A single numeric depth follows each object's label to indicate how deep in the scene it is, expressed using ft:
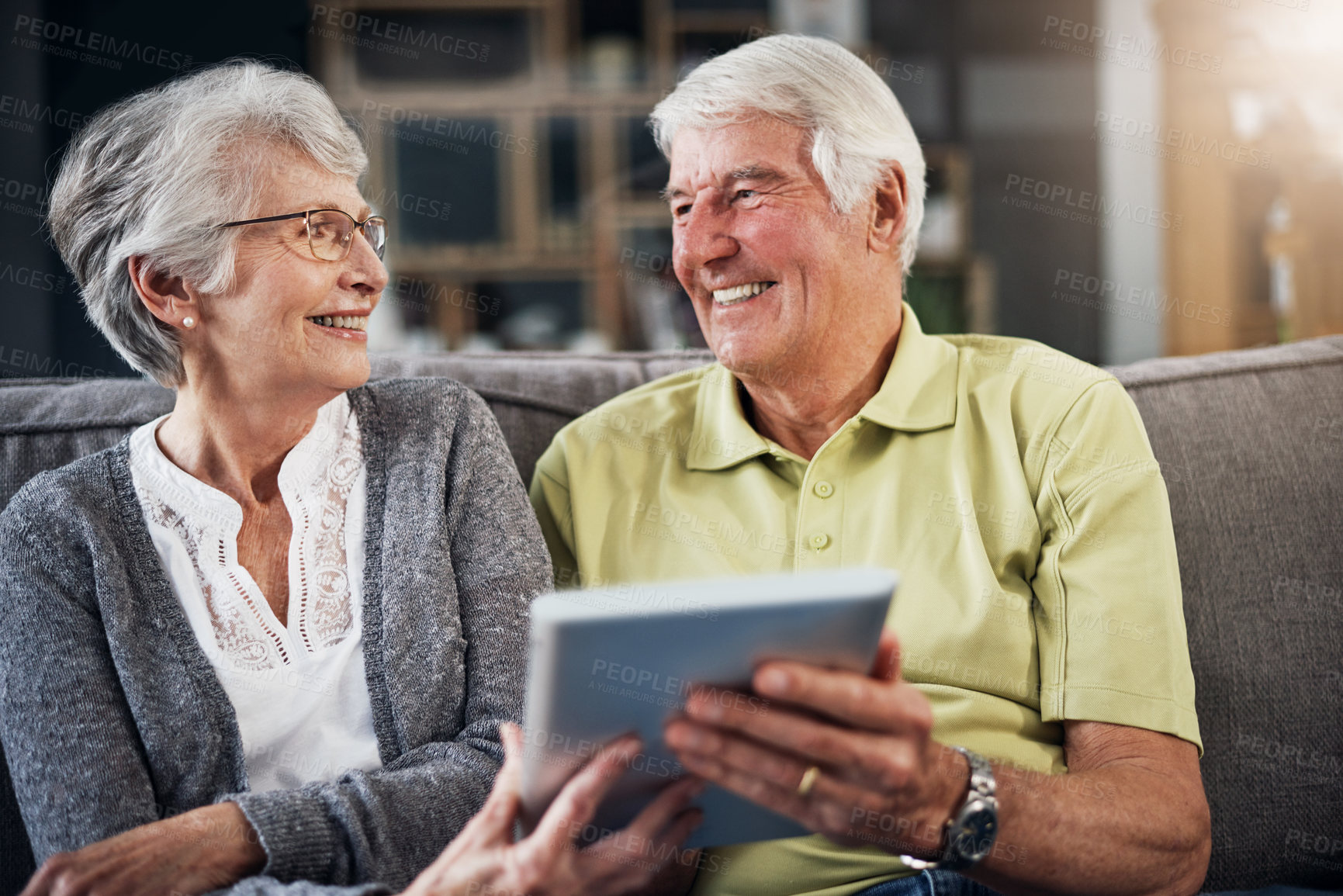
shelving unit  13.15
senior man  3.24
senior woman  3.49
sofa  4.36
